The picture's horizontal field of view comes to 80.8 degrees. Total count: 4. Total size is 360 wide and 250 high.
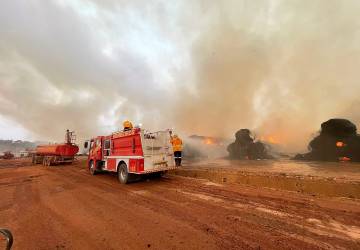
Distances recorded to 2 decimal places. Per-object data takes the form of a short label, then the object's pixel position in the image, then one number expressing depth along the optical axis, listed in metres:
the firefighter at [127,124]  14.30
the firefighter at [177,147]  15.03
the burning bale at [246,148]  52.14
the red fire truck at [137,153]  11.28
